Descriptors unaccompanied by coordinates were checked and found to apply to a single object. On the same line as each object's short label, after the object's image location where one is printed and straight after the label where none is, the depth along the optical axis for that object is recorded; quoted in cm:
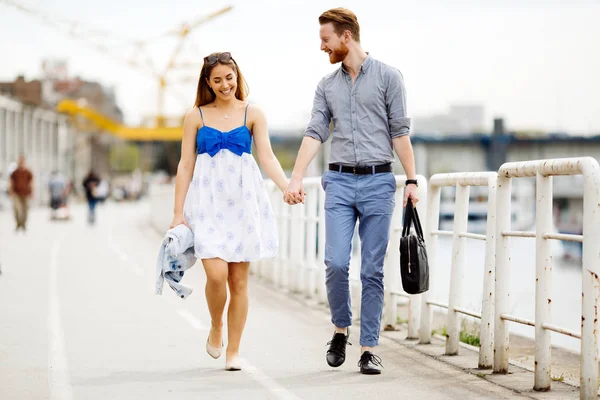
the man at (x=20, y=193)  4895
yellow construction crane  18135
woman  1164
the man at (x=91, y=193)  6069
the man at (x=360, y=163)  1174
